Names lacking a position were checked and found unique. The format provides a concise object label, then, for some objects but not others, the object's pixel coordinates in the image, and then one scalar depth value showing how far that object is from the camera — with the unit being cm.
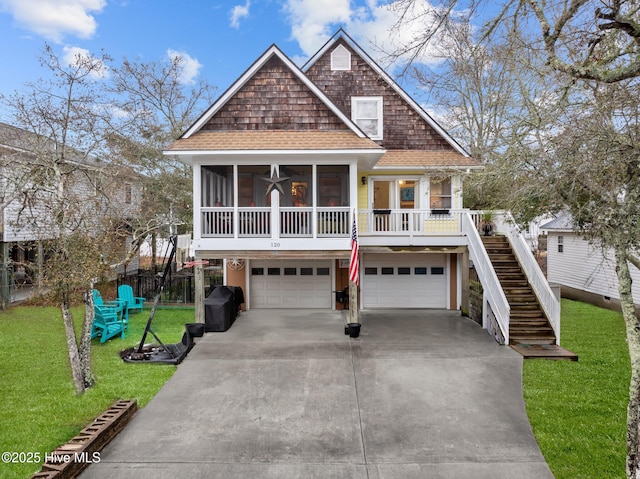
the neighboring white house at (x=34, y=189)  873
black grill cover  1226
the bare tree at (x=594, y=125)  465
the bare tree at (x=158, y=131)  1955
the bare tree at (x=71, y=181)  749
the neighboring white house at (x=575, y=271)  1663
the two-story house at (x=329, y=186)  1189
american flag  1088
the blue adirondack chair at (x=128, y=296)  1423
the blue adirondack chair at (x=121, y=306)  1216
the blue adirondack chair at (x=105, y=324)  1116
